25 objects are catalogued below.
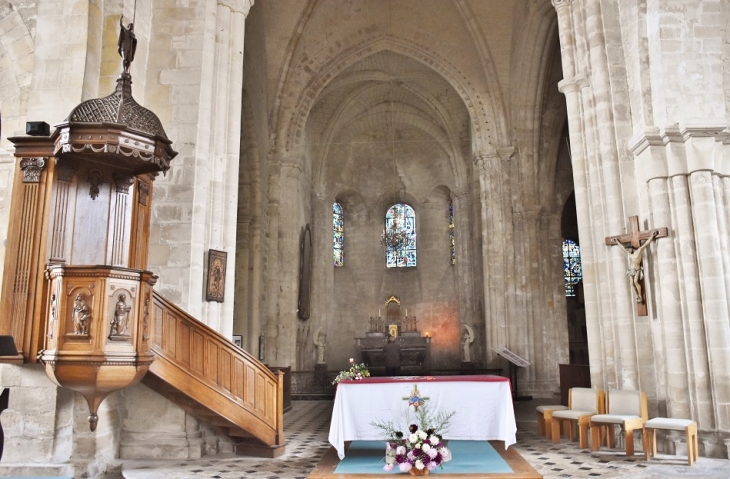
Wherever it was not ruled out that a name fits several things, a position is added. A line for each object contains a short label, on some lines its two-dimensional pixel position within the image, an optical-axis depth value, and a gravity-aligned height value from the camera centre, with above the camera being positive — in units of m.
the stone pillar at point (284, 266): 17.56 +2.70
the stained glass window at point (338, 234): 25.92 +5.25
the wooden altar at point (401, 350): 21.00 +0.19
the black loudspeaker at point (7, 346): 5.17 +0.11
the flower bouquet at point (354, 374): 9.45 -0.29
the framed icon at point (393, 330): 23.11 +0.96
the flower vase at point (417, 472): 5.88 -1.13
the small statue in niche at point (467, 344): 19.70 +0.34
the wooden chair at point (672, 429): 6.70 -0.89
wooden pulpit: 5.72 +1.26
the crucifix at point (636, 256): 8.09 +1.29
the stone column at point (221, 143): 8.38 +3.13
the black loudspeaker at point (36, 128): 6.61 +2.51
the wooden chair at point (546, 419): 8.63 -0.94
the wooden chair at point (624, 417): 7.19 -0.77
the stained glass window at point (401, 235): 25.95 +5.13
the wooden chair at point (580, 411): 7.86 -0.77
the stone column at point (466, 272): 20.22 +3.05
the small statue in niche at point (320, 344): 21.45 +0.42
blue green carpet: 6.24 -1.18
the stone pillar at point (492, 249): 17.00 +3.03
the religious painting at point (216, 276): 8.32 +1.12
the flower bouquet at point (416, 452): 5.73 -0.92
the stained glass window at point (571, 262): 24.14 +3.68
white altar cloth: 6.91 -0.58
